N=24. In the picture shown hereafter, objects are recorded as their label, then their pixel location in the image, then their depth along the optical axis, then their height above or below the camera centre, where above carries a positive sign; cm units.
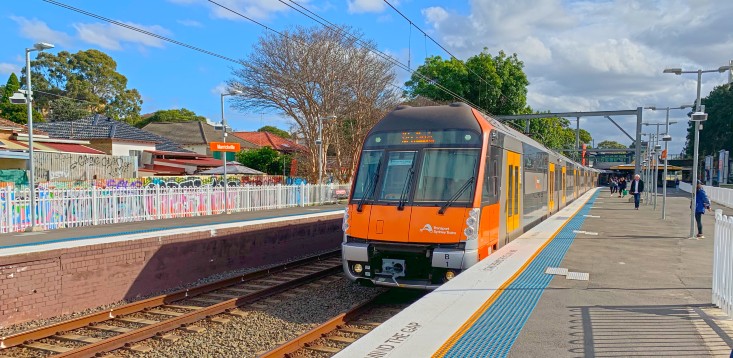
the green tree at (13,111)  5125 +488
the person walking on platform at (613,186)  4868 -149
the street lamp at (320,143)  3155 +139
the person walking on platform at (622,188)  4188 -139
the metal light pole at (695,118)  1445 +161
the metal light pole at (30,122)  1518 +113
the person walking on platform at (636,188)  2645 -88
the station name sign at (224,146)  2148 +75
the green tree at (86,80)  5862 +930
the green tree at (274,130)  9910 +664
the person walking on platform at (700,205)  1433 -89
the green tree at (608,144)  16046 +765
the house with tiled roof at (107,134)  3753 +209
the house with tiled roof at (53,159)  2417 +21
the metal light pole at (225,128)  2288 +161
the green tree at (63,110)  5853 +569
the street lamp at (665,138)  2186 +166
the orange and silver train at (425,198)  851 -50
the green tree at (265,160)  5009 +50
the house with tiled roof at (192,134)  5844 +336
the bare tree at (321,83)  3250 +512
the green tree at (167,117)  7796 +721
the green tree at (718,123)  6278 +575
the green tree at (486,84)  4460 +701
